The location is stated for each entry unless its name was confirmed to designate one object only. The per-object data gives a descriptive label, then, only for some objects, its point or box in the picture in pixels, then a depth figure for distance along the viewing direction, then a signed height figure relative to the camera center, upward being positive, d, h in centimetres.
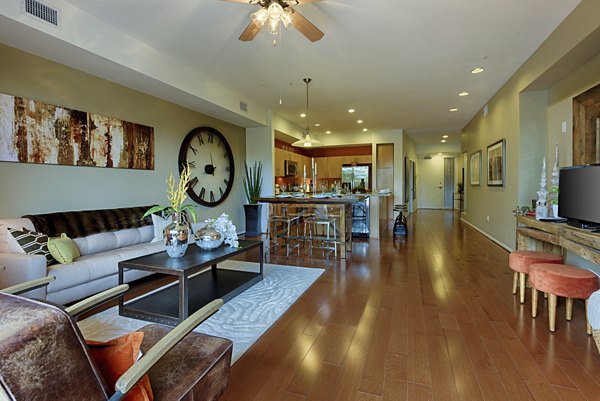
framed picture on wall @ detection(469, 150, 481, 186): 708 +49
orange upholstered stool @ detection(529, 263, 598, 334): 227 -74
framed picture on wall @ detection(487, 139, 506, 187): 526 +47
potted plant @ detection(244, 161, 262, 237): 691 -37
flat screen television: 241 -7
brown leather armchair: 68 -41
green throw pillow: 281 -54
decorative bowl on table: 312 -49
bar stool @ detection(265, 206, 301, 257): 513 -66
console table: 221 -45
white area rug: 231 -109
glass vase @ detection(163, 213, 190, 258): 274 -43
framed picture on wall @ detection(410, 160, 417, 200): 1187 +39
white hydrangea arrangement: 323 -42
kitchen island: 461 -22
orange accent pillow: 100 -58
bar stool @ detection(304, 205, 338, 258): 488 -52
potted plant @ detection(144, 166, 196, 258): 274 -38
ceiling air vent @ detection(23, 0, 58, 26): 263 +165
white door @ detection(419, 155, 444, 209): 1404 +28
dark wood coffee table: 240 -98
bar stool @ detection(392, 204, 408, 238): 662 -82
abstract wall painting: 312 +69
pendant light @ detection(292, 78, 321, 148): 546 +89
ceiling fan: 254 +154
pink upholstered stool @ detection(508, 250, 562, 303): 283 -69
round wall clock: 564 +56
